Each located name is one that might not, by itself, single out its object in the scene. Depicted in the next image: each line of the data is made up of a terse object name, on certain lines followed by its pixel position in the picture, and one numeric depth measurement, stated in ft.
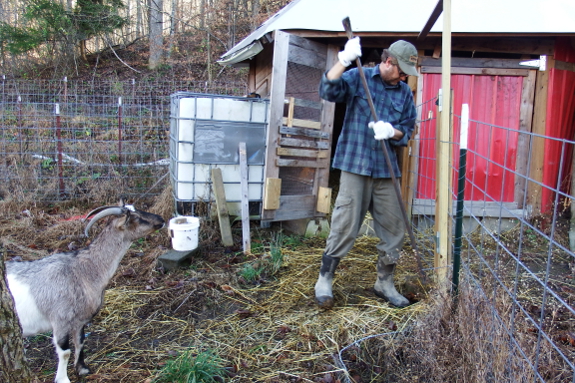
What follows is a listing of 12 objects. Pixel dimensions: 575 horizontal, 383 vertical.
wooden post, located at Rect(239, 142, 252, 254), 18.49
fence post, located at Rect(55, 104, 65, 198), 25.49
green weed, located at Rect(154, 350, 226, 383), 9.20
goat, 9.57
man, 12.25
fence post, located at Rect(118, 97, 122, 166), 26.50
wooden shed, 18.16
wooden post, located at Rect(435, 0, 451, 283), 10.48
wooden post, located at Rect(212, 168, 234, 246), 19.34
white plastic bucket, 17.10
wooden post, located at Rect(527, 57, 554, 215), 19.61
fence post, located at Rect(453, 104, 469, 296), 9.41
